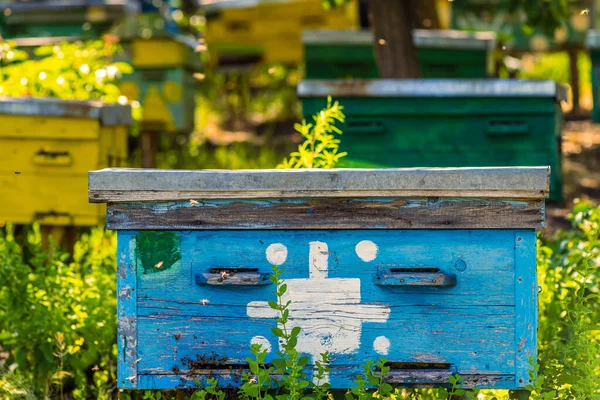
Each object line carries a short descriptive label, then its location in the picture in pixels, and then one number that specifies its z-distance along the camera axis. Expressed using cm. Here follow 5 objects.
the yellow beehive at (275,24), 1725
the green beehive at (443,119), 893
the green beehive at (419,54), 1352
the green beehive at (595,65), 1409
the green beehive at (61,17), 1458
